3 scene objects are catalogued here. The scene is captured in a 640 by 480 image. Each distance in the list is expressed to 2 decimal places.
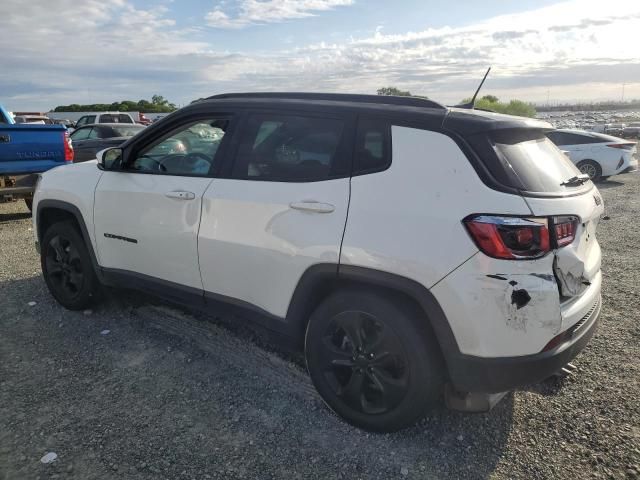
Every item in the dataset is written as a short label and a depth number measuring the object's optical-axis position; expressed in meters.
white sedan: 13.41
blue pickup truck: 7.31
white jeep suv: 2.27
